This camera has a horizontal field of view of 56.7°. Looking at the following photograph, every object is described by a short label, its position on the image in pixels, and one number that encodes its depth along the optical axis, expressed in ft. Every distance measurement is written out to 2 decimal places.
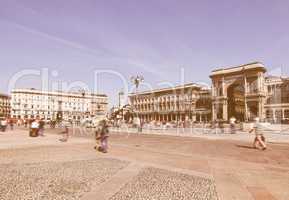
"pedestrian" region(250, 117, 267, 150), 47.11
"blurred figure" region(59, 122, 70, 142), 60.49
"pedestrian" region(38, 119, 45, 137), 79.61
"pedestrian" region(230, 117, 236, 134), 97.86
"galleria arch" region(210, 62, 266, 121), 250.88
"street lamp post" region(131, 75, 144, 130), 160.66
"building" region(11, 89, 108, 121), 373.40
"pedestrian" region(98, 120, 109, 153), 42.52
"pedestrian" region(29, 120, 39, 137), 73.82
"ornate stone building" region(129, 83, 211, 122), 336.82
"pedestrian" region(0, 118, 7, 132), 100.53
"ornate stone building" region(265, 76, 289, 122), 283.59
